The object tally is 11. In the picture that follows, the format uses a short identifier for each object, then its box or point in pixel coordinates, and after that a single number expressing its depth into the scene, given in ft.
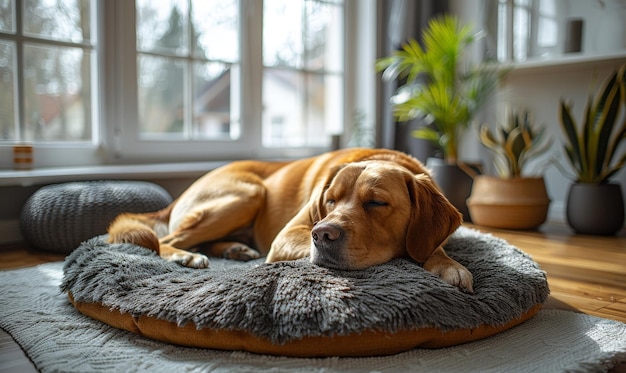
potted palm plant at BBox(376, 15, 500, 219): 14.39
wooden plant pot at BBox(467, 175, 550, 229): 13.12
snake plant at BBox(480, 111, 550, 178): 13.28
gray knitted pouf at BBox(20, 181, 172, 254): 9.98
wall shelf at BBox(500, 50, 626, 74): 13.42
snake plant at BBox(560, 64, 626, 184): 12.17
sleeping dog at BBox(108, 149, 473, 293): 5.96
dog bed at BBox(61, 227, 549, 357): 4.96
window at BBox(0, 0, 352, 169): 11.85
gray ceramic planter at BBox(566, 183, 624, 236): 12.50
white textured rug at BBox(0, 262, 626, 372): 4.81
